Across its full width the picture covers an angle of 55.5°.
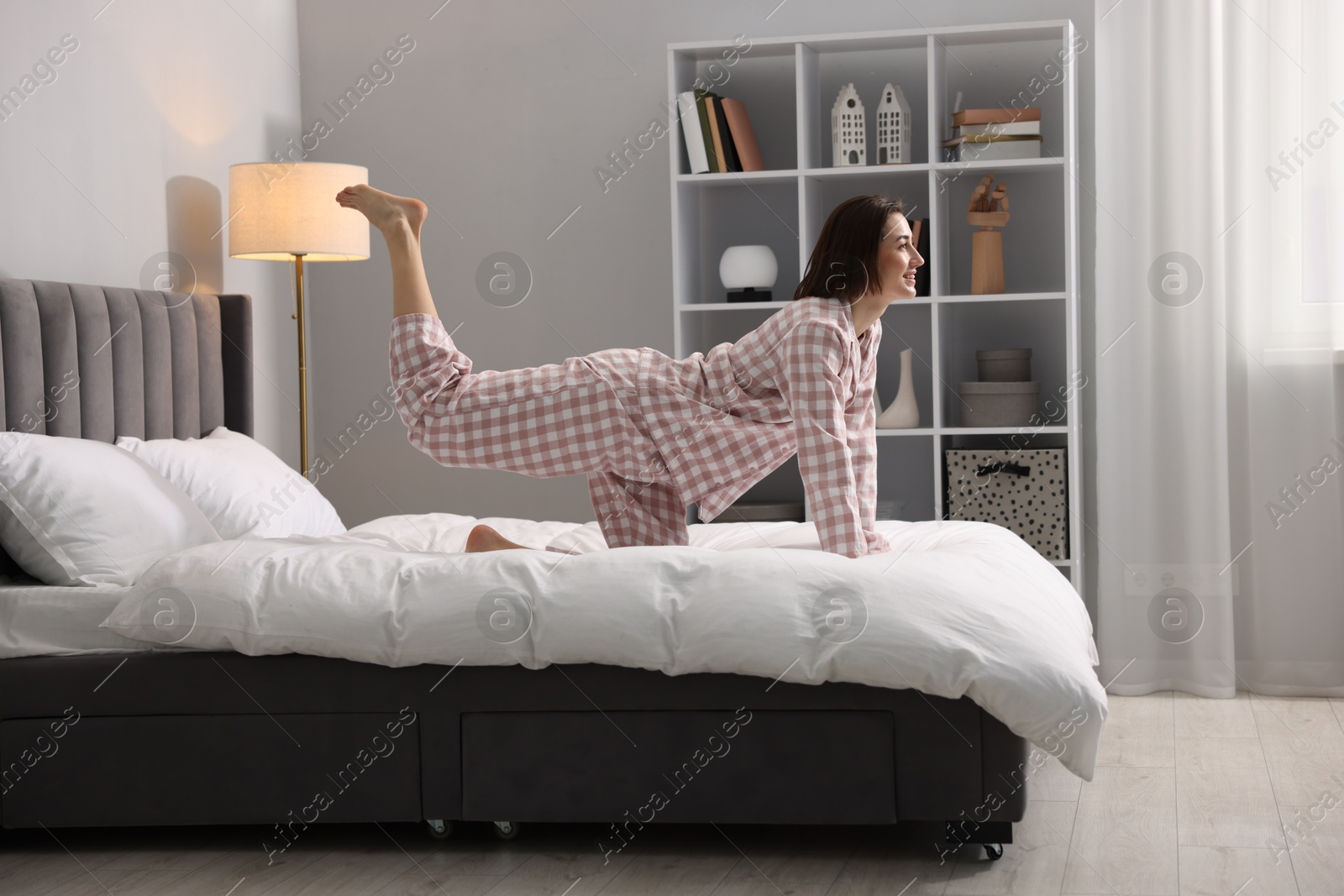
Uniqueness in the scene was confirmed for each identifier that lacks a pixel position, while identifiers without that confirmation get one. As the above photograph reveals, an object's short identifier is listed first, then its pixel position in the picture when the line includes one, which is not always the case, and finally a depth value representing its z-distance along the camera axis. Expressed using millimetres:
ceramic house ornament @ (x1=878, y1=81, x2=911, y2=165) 3494
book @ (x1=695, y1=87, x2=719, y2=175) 3533
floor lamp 3314
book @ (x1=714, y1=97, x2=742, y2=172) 3543
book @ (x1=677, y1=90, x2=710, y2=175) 3537
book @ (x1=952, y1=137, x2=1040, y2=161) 3441
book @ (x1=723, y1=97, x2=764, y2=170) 3535
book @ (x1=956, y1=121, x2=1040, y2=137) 3439
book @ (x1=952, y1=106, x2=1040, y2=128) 3445
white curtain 3354
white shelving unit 3439
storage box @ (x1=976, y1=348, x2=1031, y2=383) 3506
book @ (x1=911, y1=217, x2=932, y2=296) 3453
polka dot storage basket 3426
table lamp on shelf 3582
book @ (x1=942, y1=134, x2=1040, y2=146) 3443
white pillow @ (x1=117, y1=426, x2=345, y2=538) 2734
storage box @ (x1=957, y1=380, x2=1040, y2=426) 3461
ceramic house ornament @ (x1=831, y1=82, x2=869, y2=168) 3516
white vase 3512
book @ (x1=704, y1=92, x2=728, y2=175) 3520
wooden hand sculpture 3500
